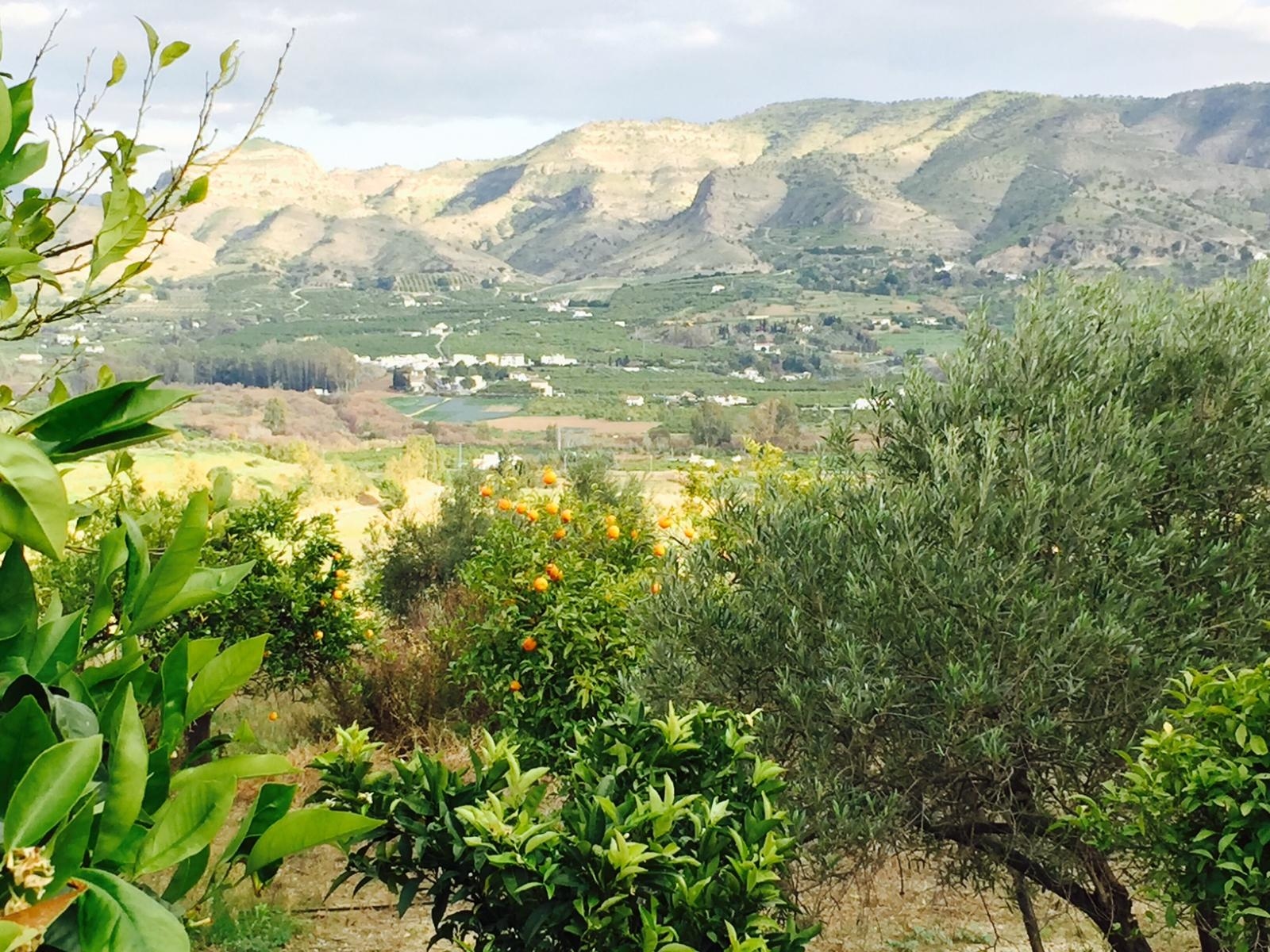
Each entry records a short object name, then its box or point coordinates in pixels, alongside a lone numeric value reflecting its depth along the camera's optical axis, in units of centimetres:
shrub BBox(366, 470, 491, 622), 1166
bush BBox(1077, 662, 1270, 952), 270
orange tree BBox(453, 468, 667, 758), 654
